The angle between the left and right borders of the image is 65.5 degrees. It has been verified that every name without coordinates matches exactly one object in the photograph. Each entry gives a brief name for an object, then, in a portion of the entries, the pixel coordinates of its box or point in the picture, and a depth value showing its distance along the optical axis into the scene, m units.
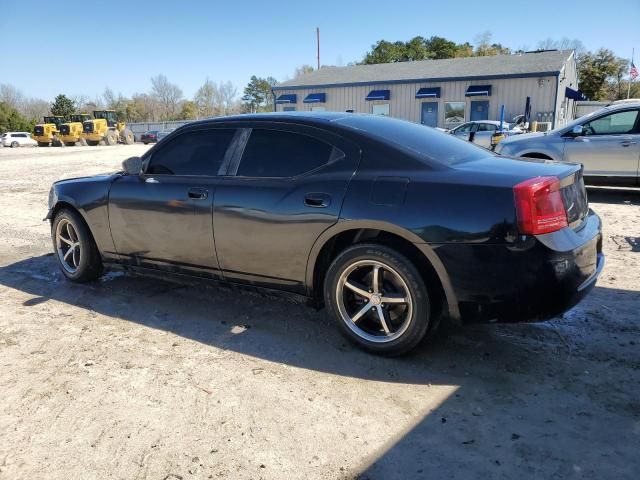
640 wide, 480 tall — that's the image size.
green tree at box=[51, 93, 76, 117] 64.69
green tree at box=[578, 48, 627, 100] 47.06
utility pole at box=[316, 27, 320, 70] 62.91
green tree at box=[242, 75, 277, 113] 87.75
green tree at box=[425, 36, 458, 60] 52.06
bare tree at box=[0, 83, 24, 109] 91.25
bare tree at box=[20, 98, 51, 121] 90.54
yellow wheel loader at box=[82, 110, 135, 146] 42.66
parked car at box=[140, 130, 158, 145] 46.25
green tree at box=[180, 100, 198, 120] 82.99
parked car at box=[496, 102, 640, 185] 8.71
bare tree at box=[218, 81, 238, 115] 96.75
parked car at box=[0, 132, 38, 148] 45.09
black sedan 2.85
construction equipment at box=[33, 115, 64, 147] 43.41
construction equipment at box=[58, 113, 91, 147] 42.38
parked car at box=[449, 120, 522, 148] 16.81
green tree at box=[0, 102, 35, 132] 58.25
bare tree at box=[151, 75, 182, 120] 96.28
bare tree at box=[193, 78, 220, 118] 94.12
